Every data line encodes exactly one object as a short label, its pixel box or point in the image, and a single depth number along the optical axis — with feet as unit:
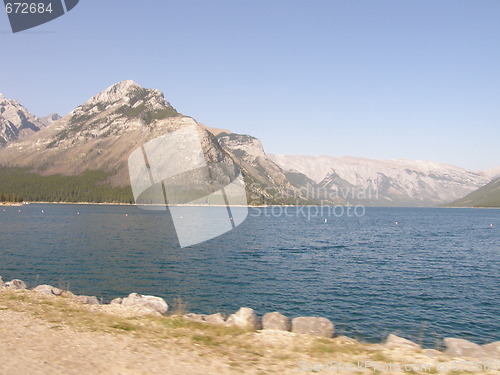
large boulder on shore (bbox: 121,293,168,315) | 76.89
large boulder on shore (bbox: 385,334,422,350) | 56.55
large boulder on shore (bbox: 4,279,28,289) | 93.68
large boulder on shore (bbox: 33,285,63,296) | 90.52
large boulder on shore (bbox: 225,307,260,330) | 64.75
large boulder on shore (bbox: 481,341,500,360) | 52.91
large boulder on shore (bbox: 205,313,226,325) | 67.40
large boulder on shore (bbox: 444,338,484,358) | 54.13
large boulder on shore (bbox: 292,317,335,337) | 62.28
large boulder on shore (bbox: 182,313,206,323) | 69.11
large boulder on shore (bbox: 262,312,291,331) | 65.00
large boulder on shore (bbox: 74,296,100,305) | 83.91
